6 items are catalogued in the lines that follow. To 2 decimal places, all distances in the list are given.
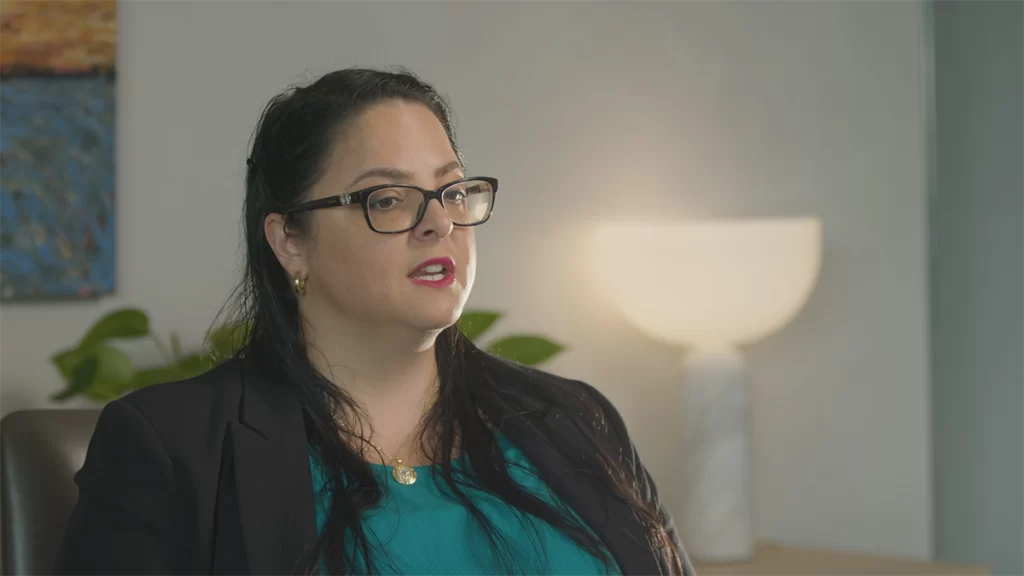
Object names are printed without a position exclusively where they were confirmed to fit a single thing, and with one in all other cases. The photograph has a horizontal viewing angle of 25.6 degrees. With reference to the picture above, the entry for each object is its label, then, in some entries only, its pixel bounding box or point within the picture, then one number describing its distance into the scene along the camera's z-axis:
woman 2.42
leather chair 2.50
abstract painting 3.08
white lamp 3.13
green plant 2.90
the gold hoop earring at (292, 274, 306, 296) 2.53
